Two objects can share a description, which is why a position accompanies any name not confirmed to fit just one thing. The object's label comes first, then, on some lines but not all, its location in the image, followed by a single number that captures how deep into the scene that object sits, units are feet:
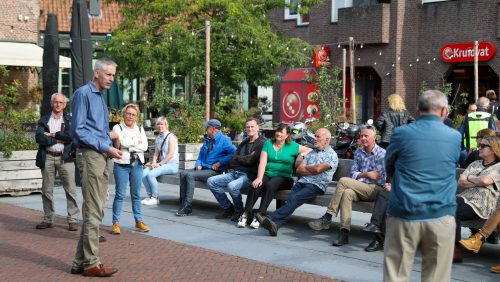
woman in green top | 34.65
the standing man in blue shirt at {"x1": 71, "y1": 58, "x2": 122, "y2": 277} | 25.34
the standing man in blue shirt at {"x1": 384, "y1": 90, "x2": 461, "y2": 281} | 18.67
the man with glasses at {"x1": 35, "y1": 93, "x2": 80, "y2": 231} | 33.88
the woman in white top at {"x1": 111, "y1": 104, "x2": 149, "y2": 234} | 33.63
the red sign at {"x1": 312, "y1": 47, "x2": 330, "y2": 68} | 104.63
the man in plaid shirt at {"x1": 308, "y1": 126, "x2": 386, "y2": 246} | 30.81
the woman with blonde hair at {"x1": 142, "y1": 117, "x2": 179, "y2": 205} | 41.98
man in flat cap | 38.83
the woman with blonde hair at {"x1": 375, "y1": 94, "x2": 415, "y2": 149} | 41.19
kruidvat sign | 89.81
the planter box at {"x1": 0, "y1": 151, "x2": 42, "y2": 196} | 44.62
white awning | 89.25
